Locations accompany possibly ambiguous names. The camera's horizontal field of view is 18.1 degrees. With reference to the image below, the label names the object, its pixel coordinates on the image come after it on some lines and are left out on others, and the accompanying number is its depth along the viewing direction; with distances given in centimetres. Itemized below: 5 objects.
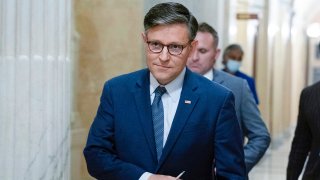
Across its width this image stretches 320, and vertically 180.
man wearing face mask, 1342
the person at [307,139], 643
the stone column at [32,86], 531
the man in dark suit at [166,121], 422
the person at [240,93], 696
